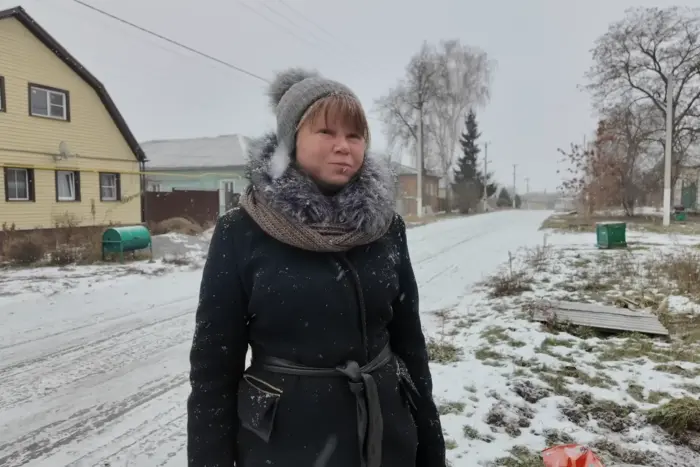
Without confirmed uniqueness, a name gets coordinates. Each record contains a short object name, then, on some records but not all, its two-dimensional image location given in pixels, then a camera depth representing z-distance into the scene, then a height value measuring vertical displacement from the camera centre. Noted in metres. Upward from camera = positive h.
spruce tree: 44.66 +3.53
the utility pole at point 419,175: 28.84 +1.99
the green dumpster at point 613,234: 14.27 -0.78
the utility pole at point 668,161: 21.98 +2.02
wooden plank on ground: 6.01 -1.41
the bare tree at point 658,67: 27.56 +8.00
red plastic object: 2.25 -1.15
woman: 1.39 -0.30
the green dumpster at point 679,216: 27.39 -0.53
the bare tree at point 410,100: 39.62 +8.94
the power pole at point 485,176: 49.37 +3.38
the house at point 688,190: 32.59 +1.33
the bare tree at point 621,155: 28.81 +3.04
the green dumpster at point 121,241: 12.34 -0.75
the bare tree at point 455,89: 42.94 +10.46
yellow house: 14.66 +2.35
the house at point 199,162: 31.67 +3.27
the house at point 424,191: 38.31 +1.76
